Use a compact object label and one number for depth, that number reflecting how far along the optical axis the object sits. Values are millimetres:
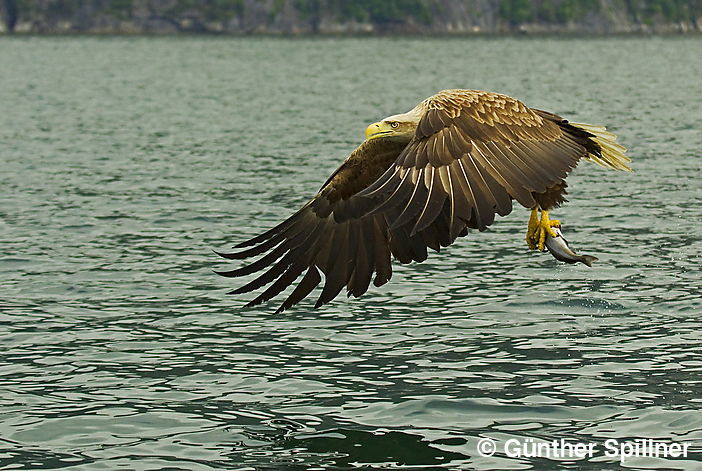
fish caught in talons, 21312
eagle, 16828
